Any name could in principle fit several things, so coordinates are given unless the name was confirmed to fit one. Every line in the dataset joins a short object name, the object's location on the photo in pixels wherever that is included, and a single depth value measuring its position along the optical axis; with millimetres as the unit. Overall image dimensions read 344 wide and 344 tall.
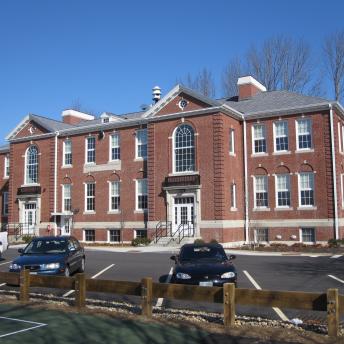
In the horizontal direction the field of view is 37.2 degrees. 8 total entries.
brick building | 33219
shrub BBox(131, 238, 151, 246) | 34812
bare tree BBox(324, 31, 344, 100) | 50600
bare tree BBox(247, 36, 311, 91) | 53031
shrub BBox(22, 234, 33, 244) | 40159
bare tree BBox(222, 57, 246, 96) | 57525
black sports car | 13227
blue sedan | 15719
